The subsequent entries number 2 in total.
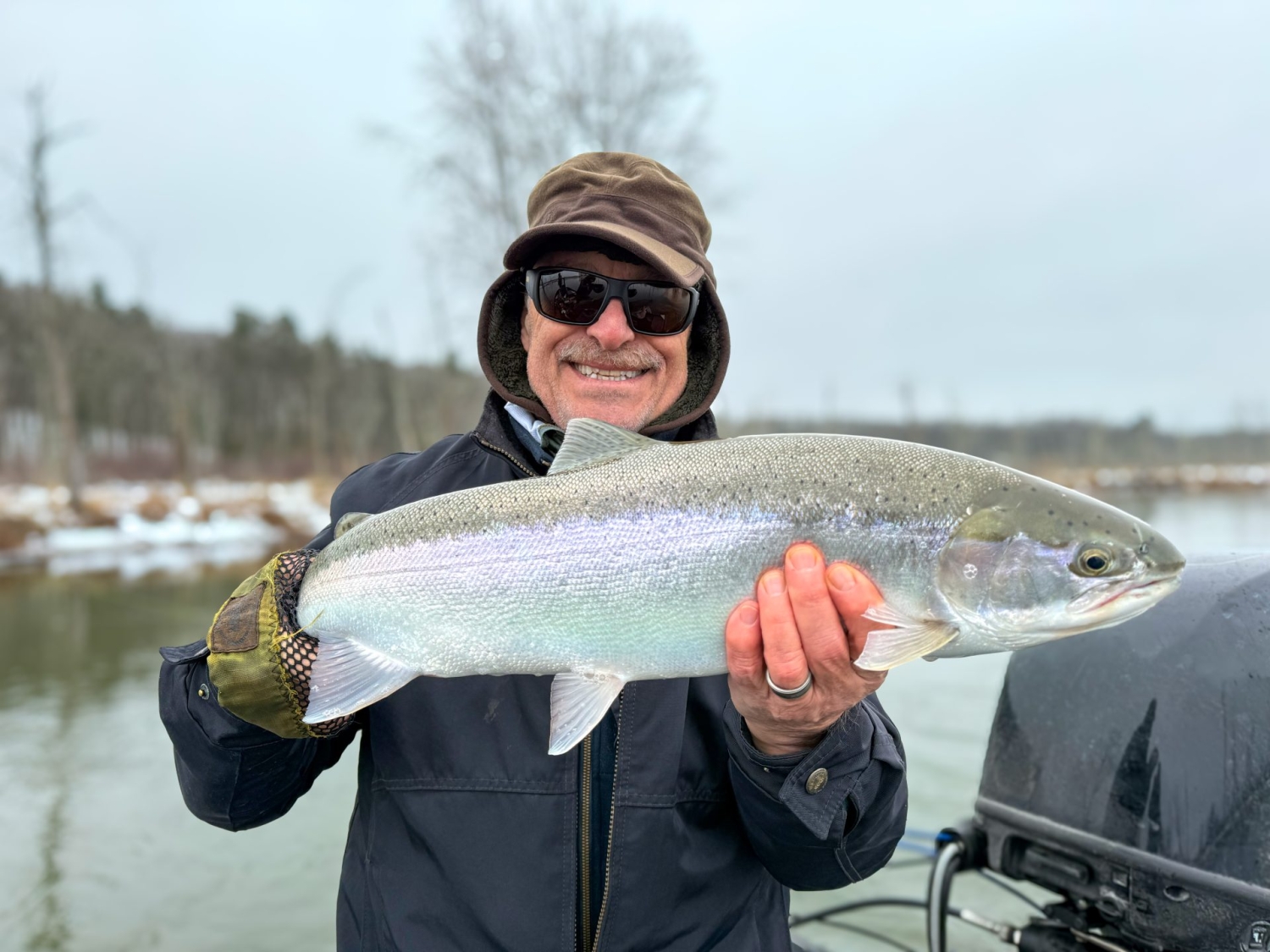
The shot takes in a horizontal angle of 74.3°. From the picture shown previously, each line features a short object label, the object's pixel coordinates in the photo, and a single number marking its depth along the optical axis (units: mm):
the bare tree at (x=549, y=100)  18000
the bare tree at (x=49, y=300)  22109
